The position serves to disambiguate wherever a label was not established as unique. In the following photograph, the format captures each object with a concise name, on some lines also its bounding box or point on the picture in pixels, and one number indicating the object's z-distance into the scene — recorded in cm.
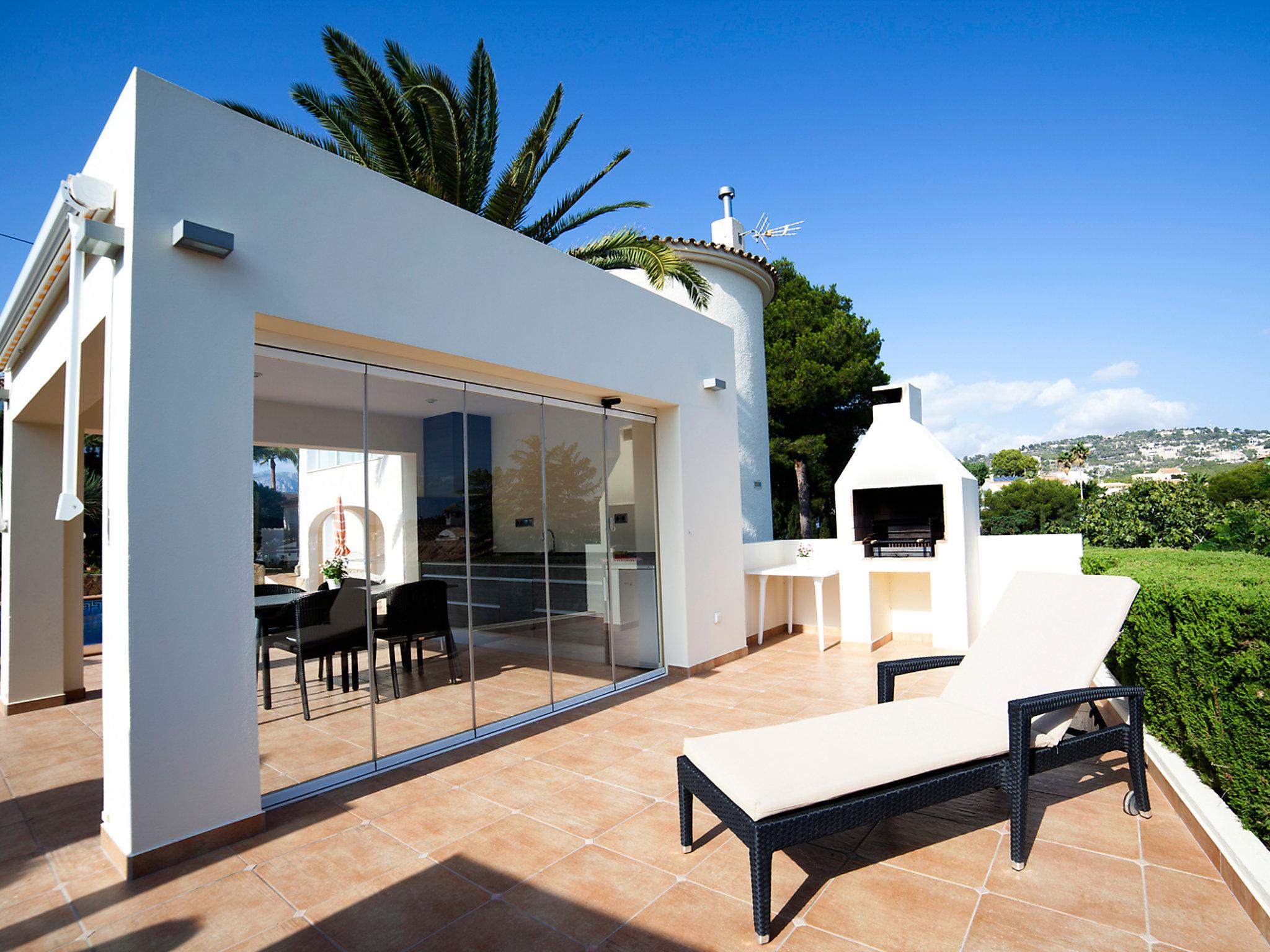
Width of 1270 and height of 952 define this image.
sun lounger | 274
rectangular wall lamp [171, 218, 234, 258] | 342
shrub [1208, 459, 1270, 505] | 2509
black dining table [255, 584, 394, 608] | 406
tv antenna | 1859
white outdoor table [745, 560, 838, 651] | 816
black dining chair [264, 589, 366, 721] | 433
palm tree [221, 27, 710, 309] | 784
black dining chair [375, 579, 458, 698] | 472
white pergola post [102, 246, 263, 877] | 328
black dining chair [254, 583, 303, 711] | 407
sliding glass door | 432
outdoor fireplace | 816
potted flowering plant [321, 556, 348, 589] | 448
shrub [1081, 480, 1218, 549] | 1241
